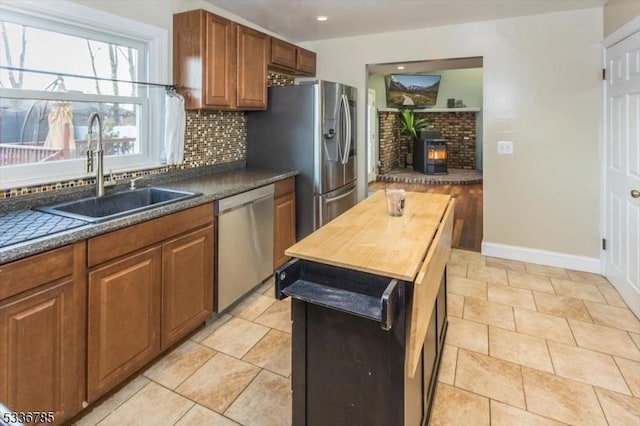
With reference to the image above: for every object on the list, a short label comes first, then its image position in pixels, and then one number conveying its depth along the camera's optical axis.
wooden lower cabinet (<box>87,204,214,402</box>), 1.73
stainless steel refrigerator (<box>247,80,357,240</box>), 3.41
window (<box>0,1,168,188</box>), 2.03
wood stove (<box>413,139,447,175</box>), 9.30
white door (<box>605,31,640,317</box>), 2.70
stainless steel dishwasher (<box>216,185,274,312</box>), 2.58
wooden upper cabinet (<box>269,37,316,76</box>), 3.57
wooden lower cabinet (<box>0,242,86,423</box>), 1.38
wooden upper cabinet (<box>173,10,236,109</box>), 2.72
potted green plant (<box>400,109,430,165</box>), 9.78
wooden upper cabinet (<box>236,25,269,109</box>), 3.09
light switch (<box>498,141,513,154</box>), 3.78
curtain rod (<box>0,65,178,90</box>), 1.93
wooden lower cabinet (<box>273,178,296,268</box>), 3.25
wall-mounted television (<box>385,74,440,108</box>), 9.04
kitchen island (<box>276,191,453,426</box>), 1.25
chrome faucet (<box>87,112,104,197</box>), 2.11
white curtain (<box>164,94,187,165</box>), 2.71
